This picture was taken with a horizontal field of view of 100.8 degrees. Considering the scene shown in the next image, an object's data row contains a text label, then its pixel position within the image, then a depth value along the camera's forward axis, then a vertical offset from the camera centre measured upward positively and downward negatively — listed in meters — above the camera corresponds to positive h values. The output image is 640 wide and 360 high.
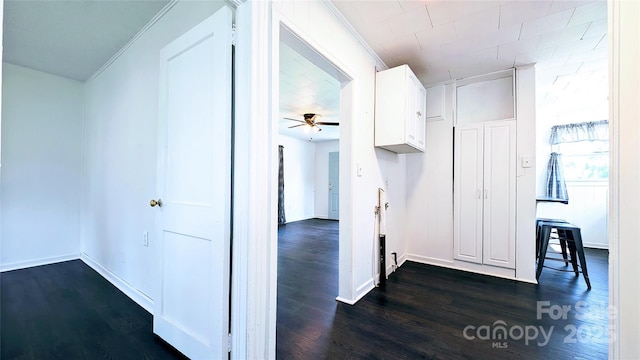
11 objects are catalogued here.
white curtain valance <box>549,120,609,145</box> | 4.28 +0.85
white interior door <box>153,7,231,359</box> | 1.47 -0.07
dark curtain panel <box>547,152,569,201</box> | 4.44 +0.04
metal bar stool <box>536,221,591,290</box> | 2.72 -0.61
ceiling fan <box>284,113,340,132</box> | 4.66 +1.06
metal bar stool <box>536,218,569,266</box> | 3.08 -0.74
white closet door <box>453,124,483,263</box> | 3.18 -0.13
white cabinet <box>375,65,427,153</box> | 2.58 +0.73
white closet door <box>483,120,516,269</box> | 2.99 -0.13
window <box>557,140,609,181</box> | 4.32 +0.39
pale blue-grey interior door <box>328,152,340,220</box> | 7.37 -0.16
